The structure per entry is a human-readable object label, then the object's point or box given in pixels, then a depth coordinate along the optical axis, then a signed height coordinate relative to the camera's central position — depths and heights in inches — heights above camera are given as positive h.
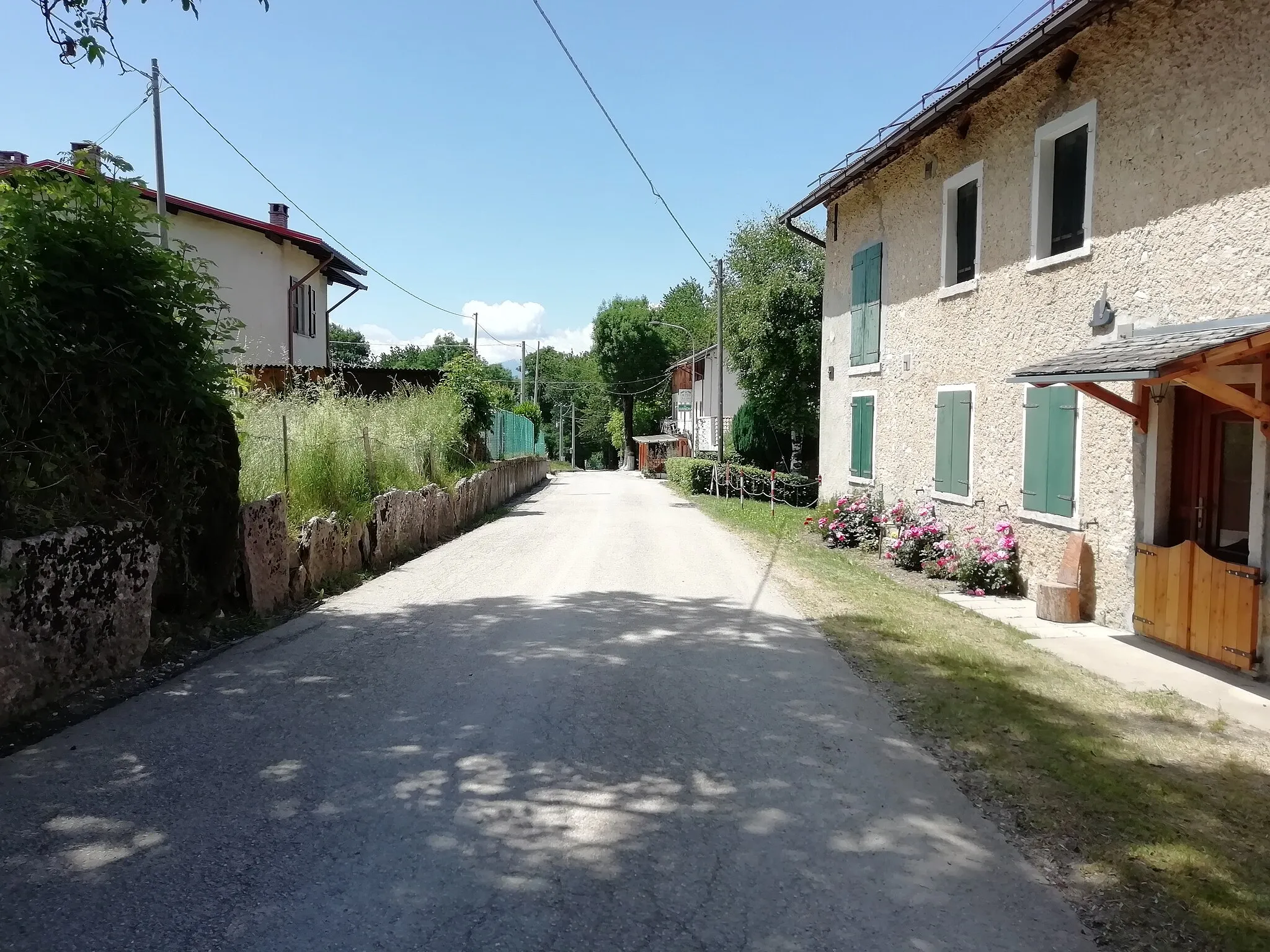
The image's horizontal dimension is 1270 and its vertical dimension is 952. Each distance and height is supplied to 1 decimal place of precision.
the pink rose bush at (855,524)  554.9 -60.5
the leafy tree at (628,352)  2556.6 +249.5
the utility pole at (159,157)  598.9 +197.8
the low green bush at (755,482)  1005.2 -61.6
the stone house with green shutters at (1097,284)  269.3 +61.0
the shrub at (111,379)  213.5 +15.4
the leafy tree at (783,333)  1062.4 +130.4
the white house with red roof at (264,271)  806.5 +165.5
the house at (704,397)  1686.8 +79.7
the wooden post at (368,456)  484.7 -13.2
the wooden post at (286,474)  389.2 -19.2
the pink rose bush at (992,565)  393.7 -61.5
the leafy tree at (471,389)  831.7 +44.2
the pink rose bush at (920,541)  463.5 -59.2
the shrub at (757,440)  1348.4 -9.9
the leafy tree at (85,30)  226.5 +111.0
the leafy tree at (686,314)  2566.4 +402.2
